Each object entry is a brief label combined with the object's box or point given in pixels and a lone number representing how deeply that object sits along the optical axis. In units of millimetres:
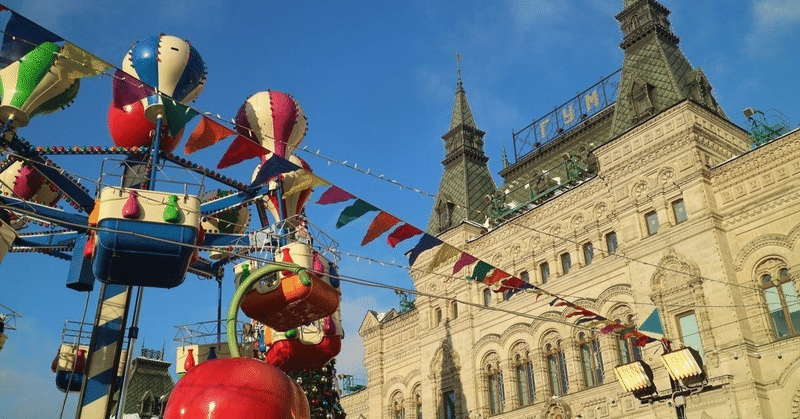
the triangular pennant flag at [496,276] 16031
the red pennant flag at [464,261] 15375
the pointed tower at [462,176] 33719
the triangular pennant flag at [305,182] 13930
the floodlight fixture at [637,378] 15750
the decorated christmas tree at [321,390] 19562
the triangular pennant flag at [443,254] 15197
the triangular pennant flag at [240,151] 14188
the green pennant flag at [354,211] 13992
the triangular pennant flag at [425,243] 15109
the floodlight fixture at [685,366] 14820
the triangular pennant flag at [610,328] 16297
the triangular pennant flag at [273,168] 13836
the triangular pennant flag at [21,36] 10609
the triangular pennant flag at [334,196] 13828
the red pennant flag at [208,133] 13750
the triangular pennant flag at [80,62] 11008
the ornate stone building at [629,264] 20891
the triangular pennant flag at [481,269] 15578
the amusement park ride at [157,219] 11320
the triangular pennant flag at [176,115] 13016
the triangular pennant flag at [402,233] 14787
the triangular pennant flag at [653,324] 16031
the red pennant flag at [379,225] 14391
